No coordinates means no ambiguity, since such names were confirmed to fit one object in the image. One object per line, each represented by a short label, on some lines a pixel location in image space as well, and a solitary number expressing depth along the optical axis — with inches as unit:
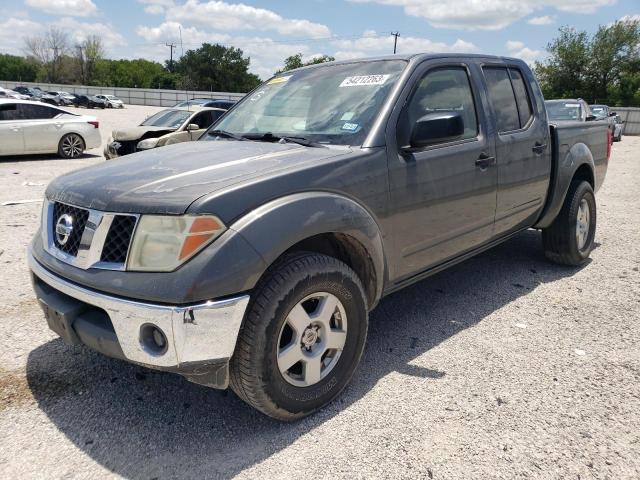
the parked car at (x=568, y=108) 460.8
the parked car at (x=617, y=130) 922.7
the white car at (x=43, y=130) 467.2
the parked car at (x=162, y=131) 413.1
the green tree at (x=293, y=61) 2901.1
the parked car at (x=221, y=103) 657.7
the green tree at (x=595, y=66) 1813.5
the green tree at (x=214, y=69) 2992.1
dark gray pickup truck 86.0
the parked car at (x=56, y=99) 1827.0
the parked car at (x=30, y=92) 1899.7
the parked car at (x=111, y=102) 1911.7
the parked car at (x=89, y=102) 1871.3
